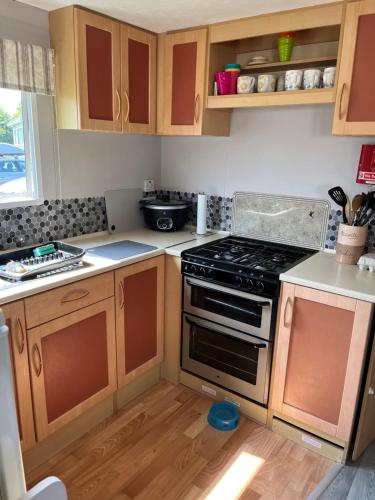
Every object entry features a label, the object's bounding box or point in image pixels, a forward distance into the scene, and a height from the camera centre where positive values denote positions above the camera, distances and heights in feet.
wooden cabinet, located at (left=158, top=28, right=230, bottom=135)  7.52 +1.27
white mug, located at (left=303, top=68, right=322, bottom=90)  6.48 +1.29
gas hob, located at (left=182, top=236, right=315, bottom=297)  6.44 -1.88
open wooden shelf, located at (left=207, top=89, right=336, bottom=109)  6.34 +0.97
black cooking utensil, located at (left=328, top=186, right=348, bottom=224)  6.94 -0.69
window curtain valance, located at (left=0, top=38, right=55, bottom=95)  6.16 +1.29
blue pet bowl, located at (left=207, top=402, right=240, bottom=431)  6.98 -4.69
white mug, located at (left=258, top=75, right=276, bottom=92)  6.99 +1.27
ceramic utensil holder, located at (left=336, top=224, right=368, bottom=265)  6.59 -1.43
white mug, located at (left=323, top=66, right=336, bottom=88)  6.32 +1.28
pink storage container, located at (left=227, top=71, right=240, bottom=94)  7.36 +1.35
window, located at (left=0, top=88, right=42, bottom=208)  6.73 -0.06
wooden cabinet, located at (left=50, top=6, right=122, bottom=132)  6.54 +1.41
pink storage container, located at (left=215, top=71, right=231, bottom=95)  7.39 +1.35
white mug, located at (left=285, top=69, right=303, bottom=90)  6.63 +1.29
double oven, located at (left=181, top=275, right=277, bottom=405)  6.66 -3.26
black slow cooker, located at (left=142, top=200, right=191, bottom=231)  8.72 -1.38
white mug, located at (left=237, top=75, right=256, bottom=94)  7.16 +1.27
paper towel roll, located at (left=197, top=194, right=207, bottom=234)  8.55 -1.33
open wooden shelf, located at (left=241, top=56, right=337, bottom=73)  6.60 +1.62
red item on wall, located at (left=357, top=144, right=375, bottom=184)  6.62 -0.10
